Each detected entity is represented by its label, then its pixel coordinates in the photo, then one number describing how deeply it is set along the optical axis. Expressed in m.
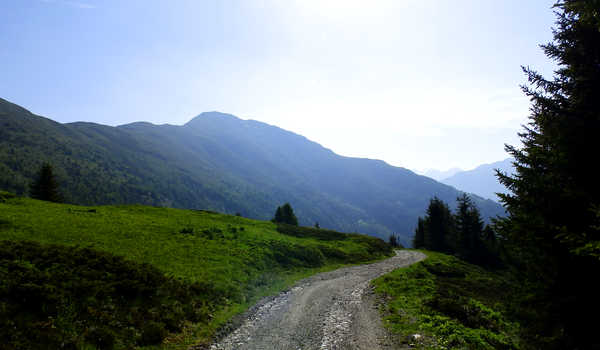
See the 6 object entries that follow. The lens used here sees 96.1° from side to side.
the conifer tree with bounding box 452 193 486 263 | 60.44
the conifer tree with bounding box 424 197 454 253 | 76.25
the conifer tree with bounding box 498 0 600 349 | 8.66
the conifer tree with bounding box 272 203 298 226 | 84.00
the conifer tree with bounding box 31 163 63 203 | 65.50
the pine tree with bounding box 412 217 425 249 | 90.56
